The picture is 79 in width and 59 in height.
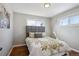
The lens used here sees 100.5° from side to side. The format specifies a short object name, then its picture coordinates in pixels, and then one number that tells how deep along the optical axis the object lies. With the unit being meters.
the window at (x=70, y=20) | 2.35
